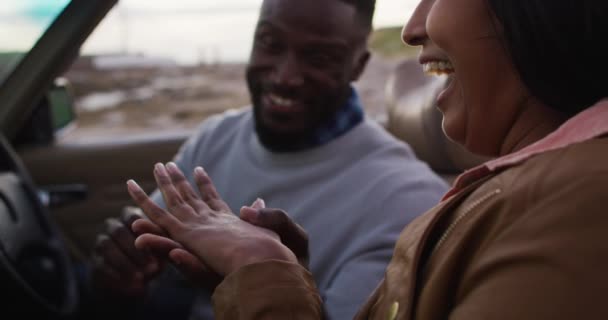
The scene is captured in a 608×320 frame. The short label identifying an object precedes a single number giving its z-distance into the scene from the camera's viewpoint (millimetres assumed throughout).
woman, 712
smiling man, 1626
